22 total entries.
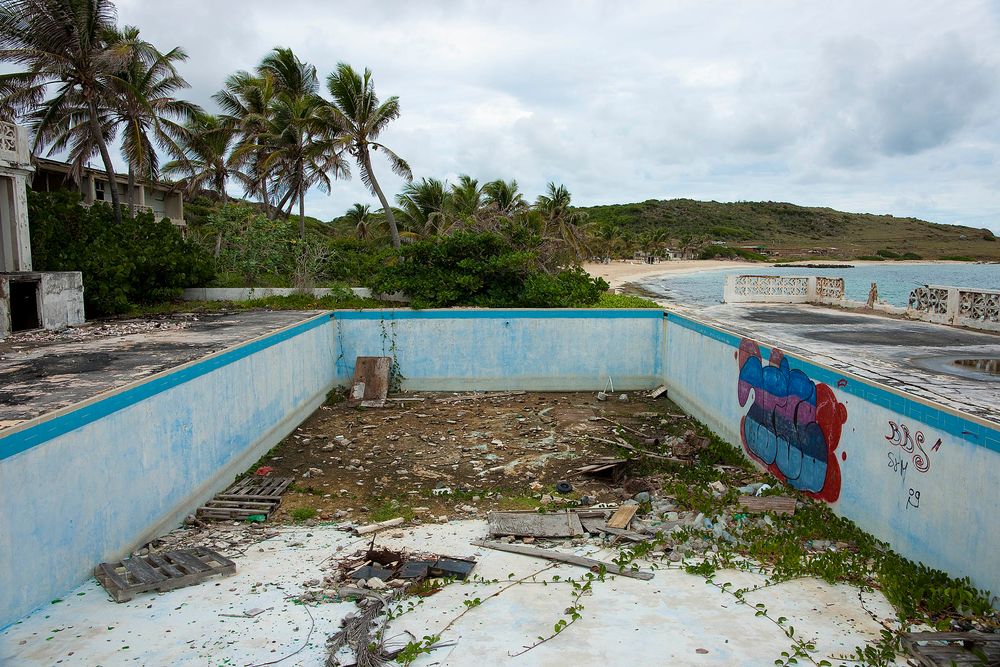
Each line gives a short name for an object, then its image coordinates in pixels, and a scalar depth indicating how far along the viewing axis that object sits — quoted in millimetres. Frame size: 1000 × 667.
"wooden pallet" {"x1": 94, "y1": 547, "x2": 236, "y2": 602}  6219
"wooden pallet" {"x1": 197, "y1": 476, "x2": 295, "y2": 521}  9117
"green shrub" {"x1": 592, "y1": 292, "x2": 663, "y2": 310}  19098
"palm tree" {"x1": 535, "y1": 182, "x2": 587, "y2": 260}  32188
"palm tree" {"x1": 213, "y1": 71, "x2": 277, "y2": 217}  28047
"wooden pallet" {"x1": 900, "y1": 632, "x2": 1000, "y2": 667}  4633
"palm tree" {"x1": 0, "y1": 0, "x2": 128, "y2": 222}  17984
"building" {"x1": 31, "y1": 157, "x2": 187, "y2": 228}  27353
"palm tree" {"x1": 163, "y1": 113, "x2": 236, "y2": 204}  28391
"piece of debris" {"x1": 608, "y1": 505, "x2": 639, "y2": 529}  8297
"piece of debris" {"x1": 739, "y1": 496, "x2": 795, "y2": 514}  8297
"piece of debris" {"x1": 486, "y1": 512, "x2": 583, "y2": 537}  8117
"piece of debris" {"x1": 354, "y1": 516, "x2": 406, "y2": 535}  8278
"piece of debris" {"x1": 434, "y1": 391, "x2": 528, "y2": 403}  15745
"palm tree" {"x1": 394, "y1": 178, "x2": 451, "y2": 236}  29516
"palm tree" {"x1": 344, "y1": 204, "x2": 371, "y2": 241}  39859
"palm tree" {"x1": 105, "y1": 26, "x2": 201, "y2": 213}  20891
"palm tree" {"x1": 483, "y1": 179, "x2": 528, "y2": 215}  31016
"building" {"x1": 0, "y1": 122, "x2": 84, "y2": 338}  13867
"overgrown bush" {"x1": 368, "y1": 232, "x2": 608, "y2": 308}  18484
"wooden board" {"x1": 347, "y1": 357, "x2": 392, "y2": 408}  15609
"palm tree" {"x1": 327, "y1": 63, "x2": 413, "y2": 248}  22453
